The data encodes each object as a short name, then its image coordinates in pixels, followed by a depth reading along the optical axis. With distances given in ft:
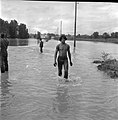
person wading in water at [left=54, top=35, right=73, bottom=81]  25.48
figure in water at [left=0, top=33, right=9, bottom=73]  30.01
